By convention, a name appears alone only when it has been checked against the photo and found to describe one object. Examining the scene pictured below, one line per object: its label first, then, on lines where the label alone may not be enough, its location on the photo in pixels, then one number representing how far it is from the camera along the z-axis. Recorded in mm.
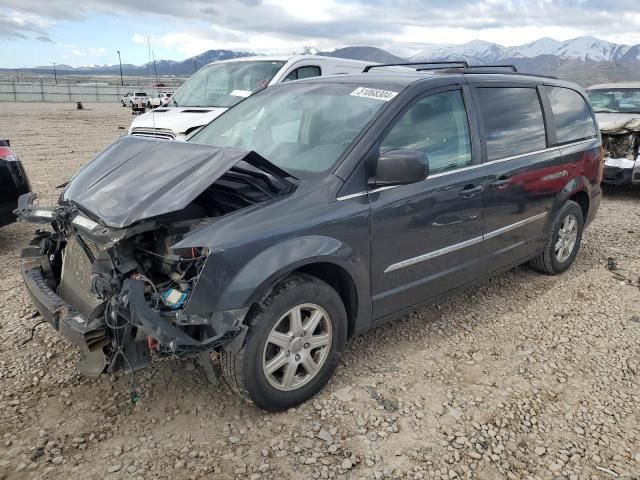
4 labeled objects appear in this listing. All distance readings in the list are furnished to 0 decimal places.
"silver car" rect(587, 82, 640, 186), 8398
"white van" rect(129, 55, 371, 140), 7711
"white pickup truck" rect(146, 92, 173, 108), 33719
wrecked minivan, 2549
